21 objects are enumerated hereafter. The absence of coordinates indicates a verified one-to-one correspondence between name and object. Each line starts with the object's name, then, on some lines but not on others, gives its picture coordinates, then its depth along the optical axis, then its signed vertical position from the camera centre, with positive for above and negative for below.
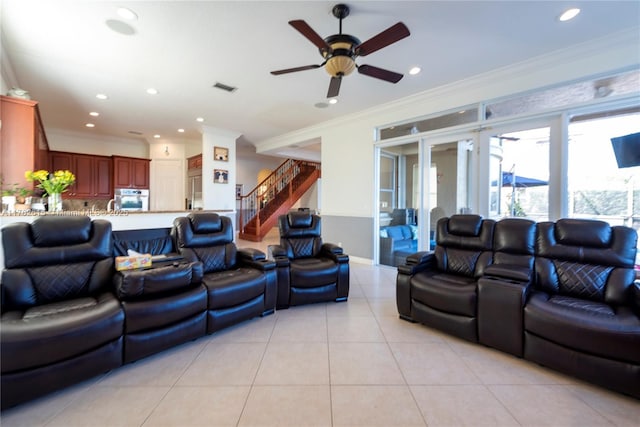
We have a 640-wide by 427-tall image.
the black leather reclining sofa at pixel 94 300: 1.61 -0.72
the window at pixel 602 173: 3.05 +0.49
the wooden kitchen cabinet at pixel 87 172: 6.43 +0.97
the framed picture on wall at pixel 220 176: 6.73 +0.90
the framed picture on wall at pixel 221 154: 6.71 +1.46
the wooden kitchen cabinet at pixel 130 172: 7.04 +1.04
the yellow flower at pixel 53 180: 3.02 +0.34
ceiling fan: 2.24 +1.51
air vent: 4.14 +1.97
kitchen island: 2.61 -0.08
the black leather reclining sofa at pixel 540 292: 1.79 -0.70
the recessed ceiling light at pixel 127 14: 2.51 +1.89
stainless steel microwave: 6.94 +0.33
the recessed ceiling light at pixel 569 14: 2.52 +1.92
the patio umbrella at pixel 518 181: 3.63 +0.46
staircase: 8.71 +0.51
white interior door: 7.89 +0.80
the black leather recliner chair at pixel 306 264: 3.22 -0.66
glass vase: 3.14 +0.08
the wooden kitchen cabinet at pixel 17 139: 3.26 +0.88
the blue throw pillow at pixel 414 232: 4.97 -0.36
